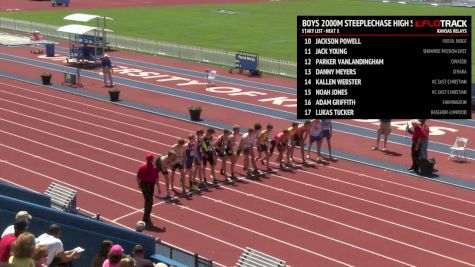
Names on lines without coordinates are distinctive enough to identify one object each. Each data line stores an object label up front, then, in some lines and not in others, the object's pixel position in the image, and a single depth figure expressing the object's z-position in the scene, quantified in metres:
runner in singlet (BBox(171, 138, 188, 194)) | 20.48
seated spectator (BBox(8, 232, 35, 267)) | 9.32
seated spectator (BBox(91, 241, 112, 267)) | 11.25
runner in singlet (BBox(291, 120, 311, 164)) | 23.42
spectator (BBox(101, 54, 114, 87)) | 34.50
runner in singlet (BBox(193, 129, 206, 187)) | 20.98
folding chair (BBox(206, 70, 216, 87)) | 35.69
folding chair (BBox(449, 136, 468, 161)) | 24.75
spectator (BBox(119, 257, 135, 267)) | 9.65
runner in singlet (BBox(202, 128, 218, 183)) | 21.36
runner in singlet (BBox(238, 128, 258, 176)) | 22.41
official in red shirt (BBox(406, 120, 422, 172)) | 23.03
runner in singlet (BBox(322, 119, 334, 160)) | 24.11
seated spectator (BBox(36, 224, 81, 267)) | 11.20
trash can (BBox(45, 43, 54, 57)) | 44.28
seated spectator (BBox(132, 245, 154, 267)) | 10.80
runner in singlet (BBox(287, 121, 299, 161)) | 23.13
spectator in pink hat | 10.49
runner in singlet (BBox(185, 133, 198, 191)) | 20.78
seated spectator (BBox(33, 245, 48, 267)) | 10.00
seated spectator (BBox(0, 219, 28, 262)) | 10.73
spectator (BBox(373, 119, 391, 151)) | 25.22
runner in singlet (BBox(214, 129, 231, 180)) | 21.86
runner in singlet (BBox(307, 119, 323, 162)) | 23.77
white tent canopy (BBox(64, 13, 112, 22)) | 43.83
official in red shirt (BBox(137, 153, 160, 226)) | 17.95
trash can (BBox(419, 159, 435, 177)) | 22.97
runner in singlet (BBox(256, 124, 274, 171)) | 22.70
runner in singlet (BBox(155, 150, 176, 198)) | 20.00
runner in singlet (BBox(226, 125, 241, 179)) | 21.91
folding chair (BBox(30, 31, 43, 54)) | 46.62
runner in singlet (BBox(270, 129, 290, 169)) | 22.94
